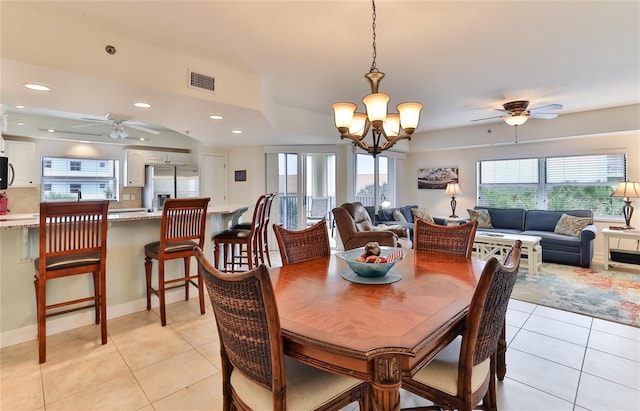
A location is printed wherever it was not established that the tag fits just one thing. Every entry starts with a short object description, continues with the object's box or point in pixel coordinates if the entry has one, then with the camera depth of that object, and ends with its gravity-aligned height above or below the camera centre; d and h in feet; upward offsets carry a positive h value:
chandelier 6.91 +2.16
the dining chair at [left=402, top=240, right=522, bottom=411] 3.73 -2.00
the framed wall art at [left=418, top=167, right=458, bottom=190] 22.65 +2.15
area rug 9.92 -3.25
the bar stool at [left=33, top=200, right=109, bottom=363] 6.95 -0.95
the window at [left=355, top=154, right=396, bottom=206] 21.04 +1.92
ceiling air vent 9.26 +3.83
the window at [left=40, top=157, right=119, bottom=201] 17.99 +1.73
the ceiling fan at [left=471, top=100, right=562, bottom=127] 13.85 +4.18
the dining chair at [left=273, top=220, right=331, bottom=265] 6.69 -0.85
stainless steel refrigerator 19.81 +1.51
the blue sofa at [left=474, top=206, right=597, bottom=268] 15.23 -1.45
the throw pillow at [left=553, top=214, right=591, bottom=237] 16.16 -1.02
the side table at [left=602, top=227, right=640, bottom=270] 14.40 -1.48
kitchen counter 7.78 -2.04
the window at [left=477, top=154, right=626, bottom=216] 17.25 +1.43
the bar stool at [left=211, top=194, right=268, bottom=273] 11.76 -1.18
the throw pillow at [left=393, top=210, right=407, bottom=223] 19.34 -0.70
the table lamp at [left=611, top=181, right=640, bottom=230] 14.39 +0.56
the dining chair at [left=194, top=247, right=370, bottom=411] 3.30 -1.76
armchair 13.44 -1.19
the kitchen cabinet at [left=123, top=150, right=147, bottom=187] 19.76 +2.49
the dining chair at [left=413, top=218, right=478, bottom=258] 7.38 -0.79
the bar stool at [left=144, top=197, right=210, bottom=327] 8.74 -0.87
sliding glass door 19.99 +1.24
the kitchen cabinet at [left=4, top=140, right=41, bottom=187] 16.16 +2.32
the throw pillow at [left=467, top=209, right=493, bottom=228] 19.72 -0.73
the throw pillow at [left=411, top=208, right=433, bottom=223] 19.65 -0.47
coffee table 13.85 -1.94
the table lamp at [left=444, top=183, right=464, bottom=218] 20.77 +0.92
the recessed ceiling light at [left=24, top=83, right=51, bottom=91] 8.11 +3.20
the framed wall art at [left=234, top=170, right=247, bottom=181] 20.57 +2.09
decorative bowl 5.28 -1.06
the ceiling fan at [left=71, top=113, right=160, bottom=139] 11.53 +3.57
